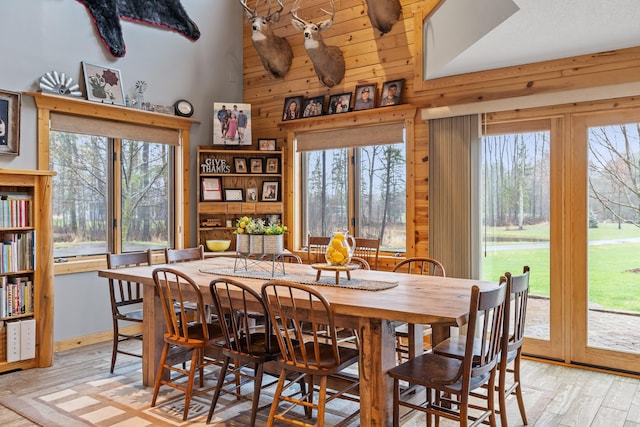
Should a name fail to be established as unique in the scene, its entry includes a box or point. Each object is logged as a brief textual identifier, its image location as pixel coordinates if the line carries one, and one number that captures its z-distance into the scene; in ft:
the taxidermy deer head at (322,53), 16.28
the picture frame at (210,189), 18.31
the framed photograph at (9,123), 13.46
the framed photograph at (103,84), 15.34
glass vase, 10.02
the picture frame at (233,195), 18.75
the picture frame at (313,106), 17.90
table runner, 9.78
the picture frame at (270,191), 19.01
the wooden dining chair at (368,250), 14.97
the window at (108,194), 15.48
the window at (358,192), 16.75
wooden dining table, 7.55
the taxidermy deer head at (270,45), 17.17
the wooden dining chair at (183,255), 14.11
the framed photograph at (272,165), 18.83
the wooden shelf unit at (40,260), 13.16
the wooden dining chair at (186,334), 10.05
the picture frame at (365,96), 16.60
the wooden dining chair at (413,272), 11.92
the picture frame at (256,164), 18.80
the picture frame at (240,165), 18.70
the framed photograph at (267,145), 18.70
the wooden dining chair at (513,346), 8.29
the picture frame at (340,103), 17.19
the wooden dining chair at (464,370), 7.26
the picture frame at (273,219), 18.91
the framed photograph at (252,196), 18.98
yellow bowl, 18.10
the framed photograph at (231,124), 18.43
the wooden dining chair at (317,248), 16.65
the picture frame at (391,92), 16.02
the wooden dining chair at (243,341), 9.15
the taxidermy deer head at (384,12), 15.84
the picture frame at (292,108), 18.48
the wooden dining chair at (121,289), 12.73
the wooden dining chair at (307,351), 8.21
